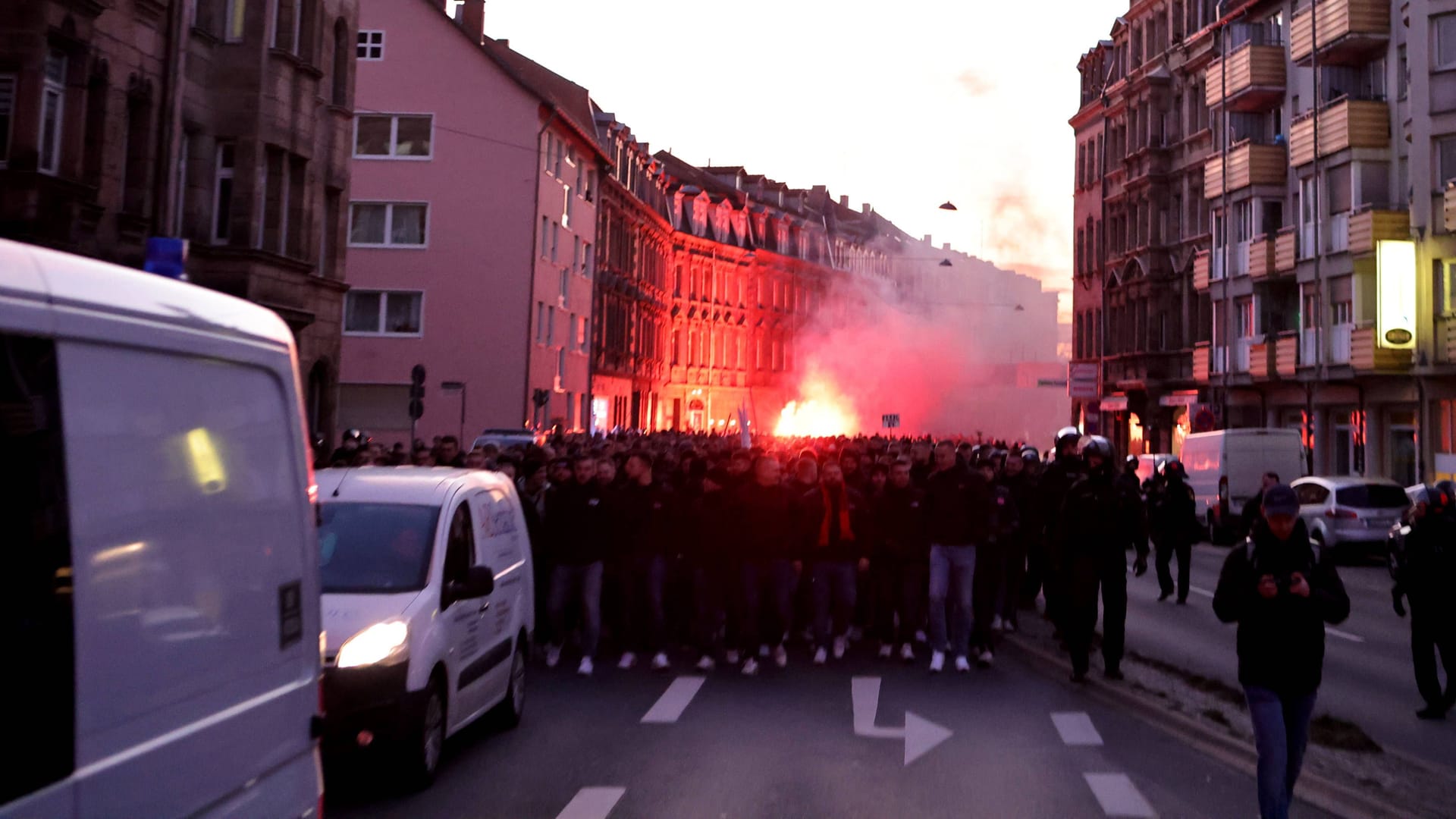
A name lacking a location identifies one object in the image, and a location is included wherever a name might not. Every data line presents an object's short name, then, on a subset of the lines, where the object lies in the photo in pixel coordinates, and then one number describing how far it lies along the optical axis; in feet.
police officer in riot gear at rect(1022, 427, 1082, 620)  48.14
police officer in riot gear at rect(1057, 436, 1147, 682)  40.22
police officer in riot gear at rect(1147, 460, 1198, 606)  63.21
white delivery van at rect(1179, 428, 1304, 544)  110.22
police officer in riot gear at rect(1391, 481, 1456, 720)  35.81
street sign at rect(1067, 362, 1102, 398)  140.87
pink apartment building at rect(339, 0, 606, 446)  162.40
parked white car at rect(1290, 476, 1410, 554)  90.17
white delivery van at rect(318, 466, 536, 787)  25.75
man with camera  21.83
